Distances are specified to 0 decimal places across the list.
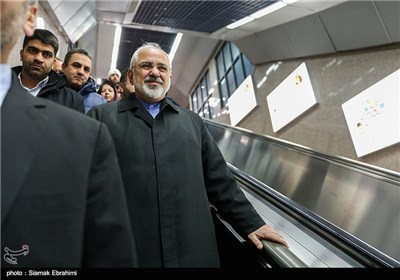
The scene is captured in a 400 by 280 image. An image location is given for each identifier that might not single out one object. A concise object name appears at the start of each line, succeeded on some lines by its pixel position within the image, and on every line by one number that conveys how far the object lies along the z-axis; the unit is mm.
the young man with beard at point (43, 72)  2043
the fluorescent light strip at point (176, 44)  13215
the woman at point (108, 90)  4297
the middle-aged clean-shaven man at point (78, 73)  2986
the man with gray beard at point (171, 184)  1336
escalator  1658
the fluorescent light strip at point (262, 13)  6276
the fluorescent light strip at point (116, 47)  12366
